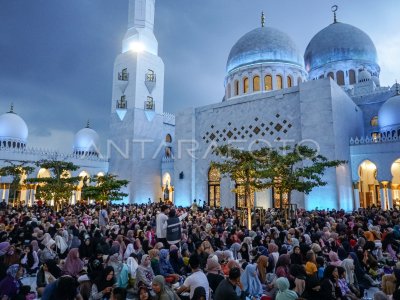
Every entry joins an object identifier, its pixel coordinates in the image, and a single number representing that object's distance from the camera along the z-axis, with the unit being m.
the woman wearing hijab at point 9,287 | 4.62
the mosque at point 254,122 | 19.47
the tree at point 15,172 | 21.16
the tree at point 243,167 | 13.90
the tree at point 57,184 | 18.83
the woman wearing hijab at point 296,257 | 6.16
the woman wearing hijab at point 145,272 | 5.76
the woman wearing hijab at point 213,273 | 5.06
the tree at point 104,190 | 18.33
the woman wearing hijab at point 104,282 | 5.23
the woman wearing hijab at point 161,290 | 4.20
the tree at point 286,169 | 14.23
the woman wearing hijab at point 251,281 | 5.59
